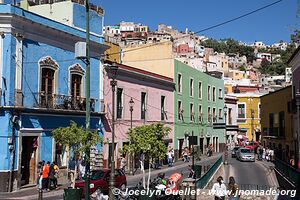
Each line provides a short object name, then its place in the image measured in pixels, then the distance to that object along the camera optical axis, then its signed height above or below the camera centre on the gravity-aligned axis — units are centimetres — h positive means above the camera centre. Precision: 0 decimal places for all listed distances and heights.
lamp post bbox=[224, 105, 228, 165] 5180 +149
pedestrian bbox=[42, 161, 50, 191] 2016 -264
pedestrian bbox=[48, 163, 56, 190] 2069 -270
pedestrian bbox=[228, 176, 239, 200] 1301 -219
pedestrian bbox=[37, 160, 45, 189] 2072 -225
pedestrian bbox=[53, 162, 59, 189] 2108 -260
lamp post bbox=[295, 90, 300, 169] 2841 -118
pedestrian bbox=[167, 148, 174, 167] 3362 -283
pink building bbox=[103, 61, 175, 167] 2836 +191
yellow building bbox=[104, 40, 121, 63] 3791 +699
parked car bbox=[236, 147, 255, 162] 3822 -290
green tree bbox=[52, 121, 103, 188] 1474 -54
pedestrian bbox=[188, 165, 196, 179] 1856 -237
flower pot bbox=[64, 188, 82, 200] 1348 -236
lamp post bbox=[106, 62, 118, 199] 1438 -178
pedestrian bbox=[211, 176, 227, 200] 1350 -223
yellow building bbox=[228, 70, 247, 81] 10728 +1371
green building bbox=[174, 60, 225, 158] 4000 +188
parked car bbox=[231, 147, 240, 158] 4355 -308
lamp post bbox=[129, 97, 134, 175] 2901 -242
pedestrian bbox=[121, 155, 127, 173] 2788 -271
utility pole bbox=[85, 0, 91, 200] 1242 +55
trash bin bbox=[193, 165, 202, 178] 2078 -242
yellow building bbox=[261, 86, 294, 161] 3462 +35
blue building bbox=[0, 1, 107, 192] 2019 +199
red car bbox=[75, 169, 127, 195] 1778 -262
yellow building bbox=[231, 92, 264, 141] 5953 +173
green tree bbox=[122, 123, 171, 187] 1869 -88
